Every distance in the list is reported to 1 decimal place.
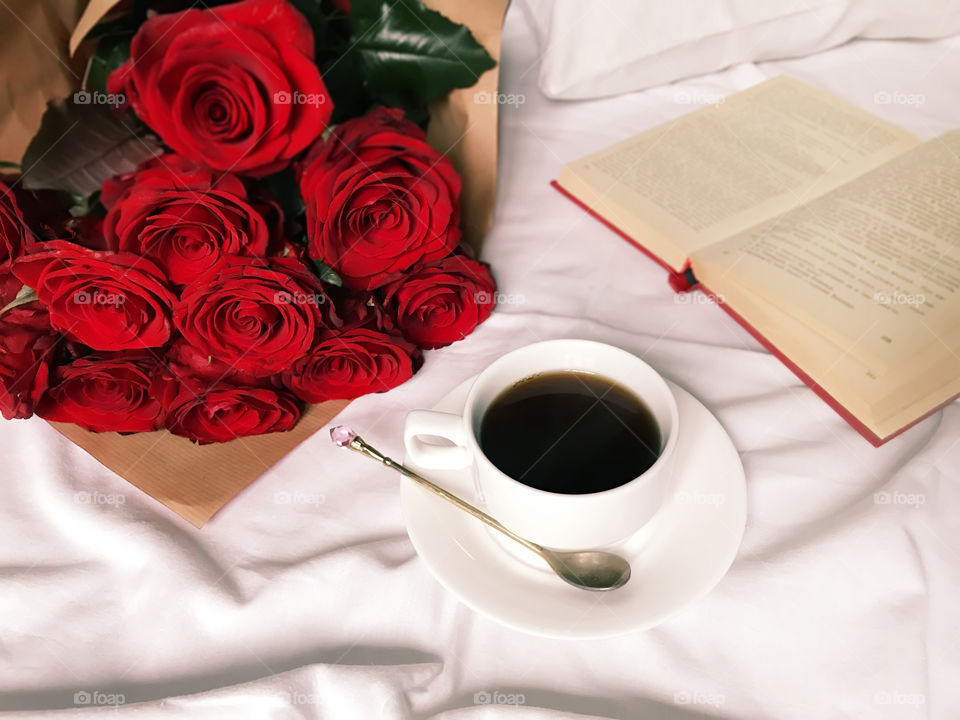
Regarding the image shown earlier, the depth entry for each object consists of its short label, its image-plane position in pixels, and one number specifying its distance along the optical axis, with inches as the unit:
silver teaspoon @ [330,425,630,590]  18.7
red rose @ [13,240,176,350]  20.1
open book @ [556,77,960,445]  24.0
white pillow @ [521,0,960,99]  38.1
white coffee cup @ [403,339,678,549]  17.4
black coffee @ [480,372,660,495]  18.8
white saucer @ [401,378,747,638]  17.8
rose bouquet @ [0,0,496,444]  20.1
